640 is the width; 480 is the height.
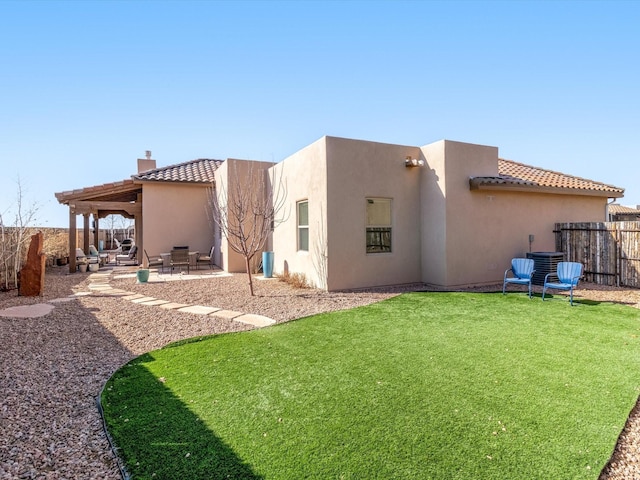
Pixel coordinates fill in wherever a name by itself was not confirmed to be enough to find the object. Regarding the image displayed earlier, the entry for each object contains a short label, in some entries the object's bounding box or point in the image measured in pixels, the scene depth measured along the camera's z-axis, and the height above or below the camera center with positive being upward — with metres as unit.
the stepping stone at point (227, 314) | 7.37 -1.62
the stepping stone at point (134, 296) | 9.30 -1.51
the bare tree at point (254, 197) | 12.02 +1.75
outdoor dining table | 14.74 -0.76
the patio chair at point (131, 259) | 18.65 -0.97
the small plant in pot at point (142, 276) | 11.72 -1.16
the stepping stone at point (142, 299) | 8.90 -1.52
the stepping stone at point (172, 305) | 8.23 -1.57
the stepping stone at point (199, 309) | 7.77 -1.59
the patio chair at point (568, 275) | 8.37 -0.99
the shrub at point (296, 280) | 11.06 -1.33
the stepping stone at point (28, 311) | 7.36 -1.51
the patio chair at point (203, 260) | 14.54 -0.79
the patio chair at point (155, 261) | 13.60 -0.82
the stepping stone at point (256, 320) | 6.88 -1.66
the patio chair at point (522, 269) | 9.42 -0.91
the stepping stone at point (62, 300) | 8.77 -1.48
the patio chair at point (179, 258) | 13.62 -0.65
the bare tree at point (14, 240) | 10.16 +0.12
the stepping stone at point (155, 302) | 8.66 -1.54
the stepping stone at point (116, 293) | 9.75 -1.47
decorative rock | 9.39 -0.80
